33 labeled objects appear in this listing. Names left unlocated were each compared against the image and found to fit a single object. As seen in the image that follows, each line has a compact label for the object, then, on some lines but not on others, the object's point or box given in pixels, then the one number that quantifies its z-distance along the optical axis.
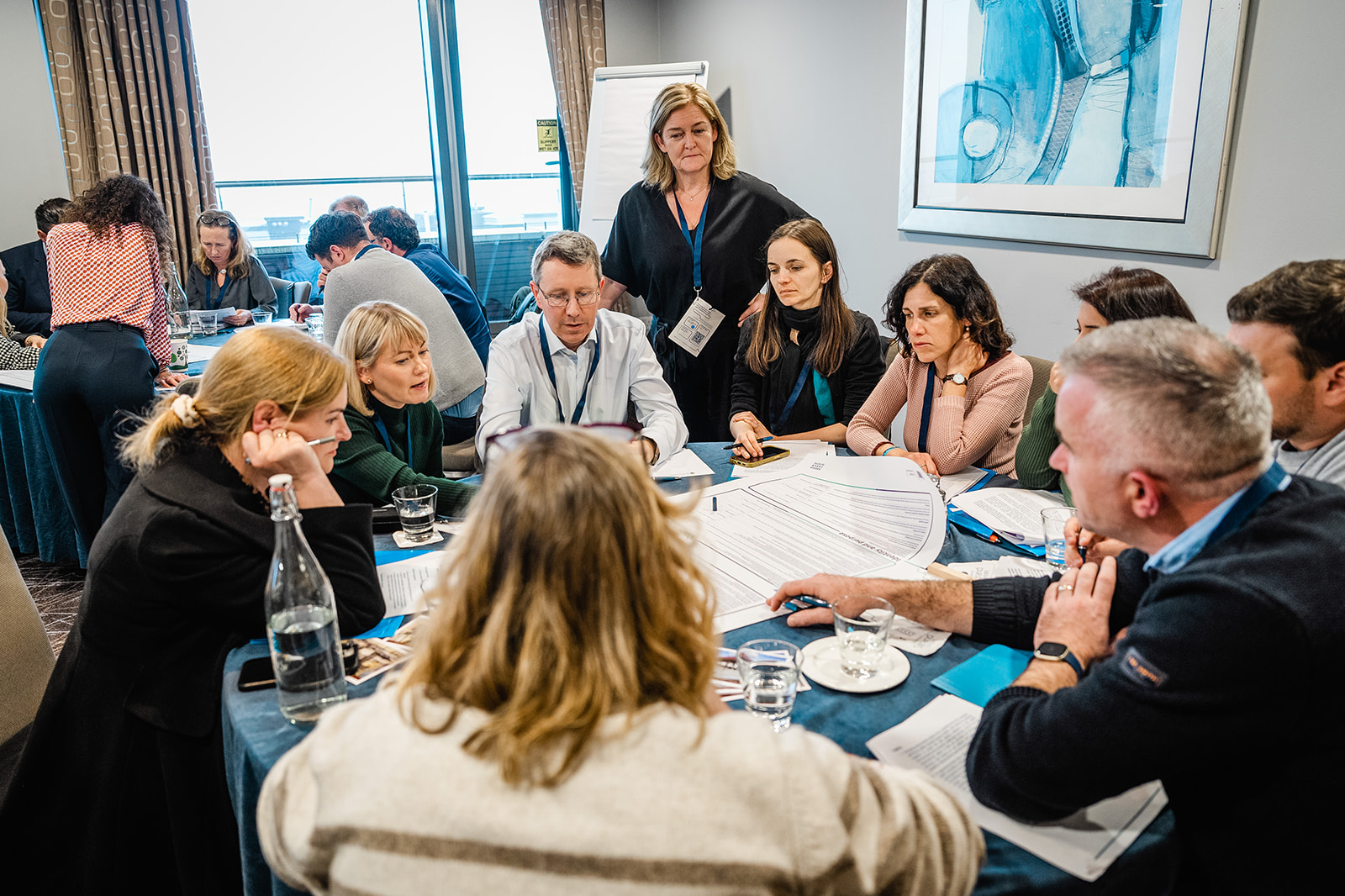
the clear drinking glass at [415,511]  1.85
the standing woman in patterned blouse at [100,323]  3.27
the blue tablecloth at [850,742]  0.92
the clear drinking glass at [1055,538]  1.61
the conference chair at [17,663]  1.65
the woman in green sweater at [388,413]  2.04
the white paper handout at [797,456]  2.23
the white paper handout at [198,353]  4.02
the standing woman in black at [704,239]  3.41
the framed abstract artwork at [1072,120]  2.79
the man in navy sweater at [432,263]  4.02
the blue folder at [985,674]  1.23
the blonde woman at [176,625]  1.36
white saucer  1.24
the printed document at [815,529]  1.59
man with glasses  2.58
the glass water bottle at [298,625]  1.19
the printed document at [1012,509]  1.78
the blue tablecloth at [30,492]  3.61
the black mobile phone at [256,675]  1.28
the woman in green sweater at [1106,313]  2.07
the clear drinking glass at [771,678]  1.16
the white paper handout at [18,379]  3.59
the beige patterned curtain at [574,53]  6.02
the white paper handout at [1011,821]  0.93
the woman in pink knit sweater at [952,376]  2.35
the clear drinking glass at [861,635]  1.27
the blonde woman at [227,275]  4.96
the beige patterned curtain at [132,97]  5.05
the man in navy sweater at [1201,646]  0.89
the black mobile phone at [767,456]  2.31
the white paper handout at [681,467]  2.23
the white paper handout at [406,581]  1.53
